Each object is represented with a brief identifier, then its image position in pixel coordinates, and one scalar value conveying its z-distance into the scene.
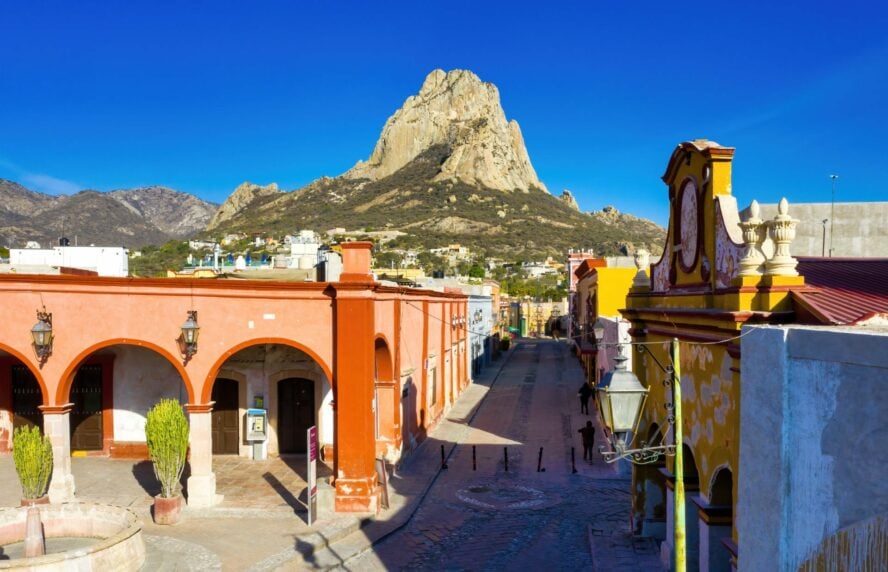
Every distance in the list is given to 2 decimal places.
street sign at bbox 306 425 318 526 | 12.64
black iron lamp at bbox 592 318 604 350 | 16.98
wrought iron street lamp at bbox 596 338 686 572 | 5.30
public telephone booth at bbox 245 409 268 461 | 17.42
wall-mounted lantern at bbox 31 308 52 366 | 13.48
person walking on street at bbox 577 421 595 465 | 18.37
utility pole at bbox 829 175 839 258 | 13.88
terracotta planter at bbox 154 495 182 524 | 12.71
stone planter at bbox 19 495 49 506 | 11.95
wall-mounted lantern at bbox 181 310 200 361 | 13.71
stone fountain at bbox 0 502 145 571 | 9.27
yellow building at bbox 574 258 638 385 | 23.23
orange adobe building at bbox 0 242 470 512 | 13.61
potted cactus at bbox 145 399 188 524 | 12.53
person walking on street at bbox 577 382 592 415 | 25.09
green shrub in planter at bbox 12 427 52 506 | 11.64
